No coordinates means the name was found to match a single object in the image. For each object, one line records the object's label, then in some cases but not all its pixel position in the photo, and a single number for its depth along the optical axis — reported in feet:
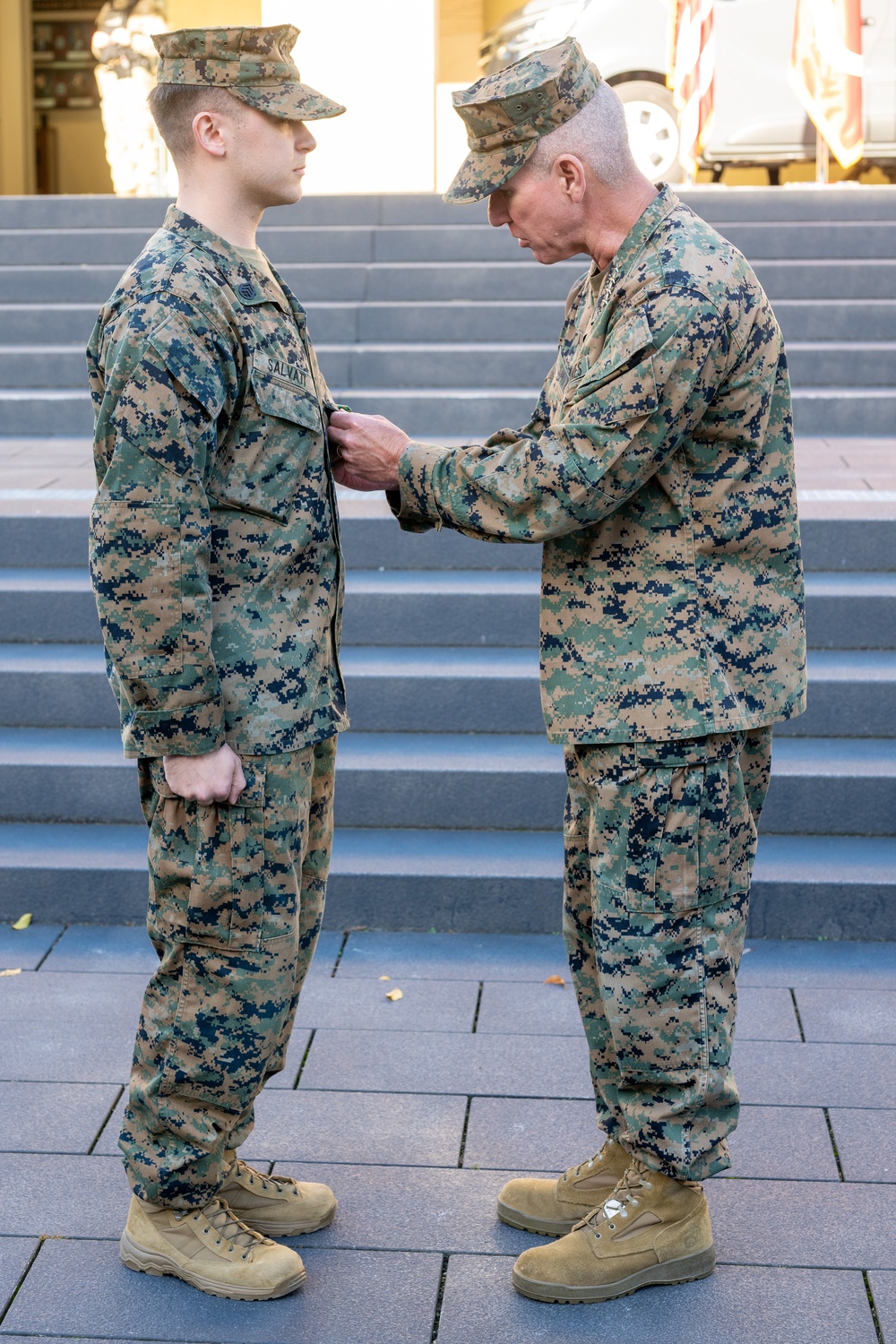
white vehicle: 32.78
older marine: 7.59
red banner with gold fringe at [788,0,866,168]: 29.86
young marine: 7.38
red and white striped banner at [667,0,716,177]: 29.66
